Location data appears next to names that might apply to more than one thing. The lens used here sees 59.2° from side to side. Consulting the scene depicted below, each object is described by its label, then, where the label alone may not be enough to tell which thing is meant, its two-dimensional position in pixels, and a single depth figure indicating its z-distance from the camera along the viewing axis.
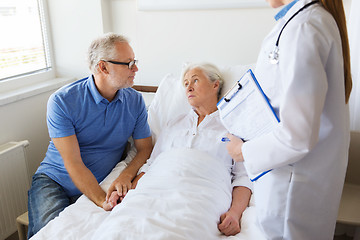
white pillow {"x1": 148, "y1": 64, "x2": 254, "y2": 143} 1.95
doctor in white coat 0.78
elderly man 1.58
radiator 1.89
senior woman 1.58
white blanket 1.13
